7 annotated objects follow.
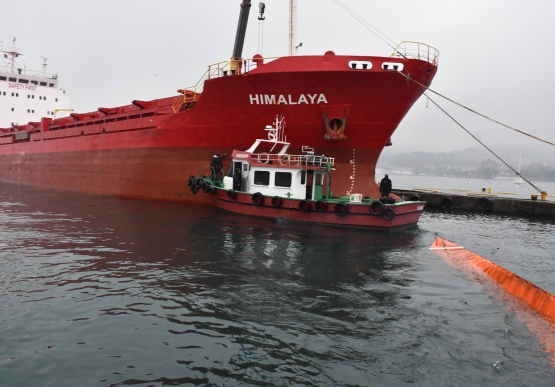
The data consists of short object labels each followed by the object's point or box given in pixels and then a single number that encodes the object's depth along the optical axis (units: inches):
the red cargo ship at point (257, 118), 557.6
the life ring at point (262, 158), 587.5
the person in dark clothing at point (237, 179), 616.1
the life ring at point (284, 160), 576.3
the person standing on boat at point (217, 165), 661.9
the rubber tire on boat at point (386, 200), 537.2
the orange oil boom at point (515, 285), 223.5
